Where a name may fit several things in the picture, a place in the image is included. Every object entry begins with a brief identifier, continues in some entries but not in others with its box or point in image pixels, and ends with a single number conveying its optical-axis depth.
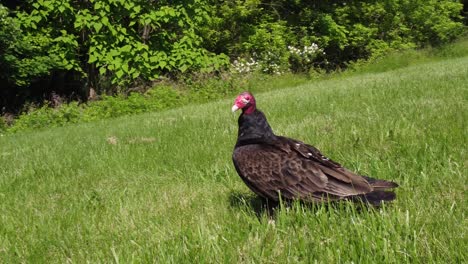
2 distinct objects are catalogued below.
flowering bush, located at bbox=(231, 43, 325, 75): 20.38
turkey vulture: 2.77
